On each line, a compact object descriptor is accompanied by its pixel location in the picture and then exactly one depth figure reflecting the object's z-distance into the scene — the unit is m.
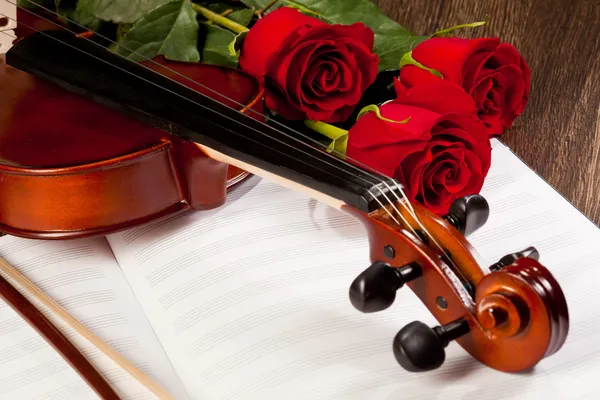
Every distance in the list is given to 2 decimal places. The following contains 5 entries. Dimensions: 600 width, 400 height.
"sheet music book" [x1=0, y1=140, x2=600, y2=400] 0.91
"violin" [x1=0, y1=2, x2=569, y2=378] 0.85
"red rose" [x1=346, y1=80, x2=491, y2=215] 0.95
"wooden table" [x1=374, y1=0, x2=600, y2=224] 1.07
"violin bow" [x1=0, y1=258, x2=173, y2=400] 0.91
